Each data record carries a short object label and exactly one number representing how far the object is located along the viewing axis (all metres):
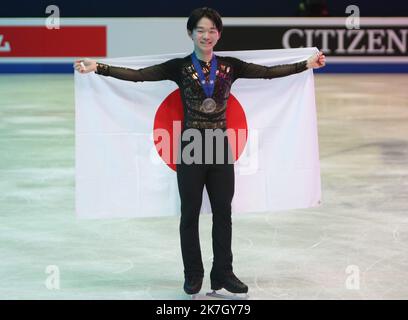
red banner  33.03
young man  10.90
